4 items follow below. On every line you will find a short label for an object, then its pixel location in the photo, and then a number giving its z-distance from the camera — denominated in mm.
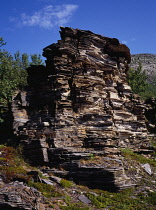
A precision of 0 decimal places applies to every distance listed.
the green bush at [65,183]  15872
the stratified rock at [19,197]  11156
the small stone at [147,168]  20839
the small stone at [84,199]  14005
